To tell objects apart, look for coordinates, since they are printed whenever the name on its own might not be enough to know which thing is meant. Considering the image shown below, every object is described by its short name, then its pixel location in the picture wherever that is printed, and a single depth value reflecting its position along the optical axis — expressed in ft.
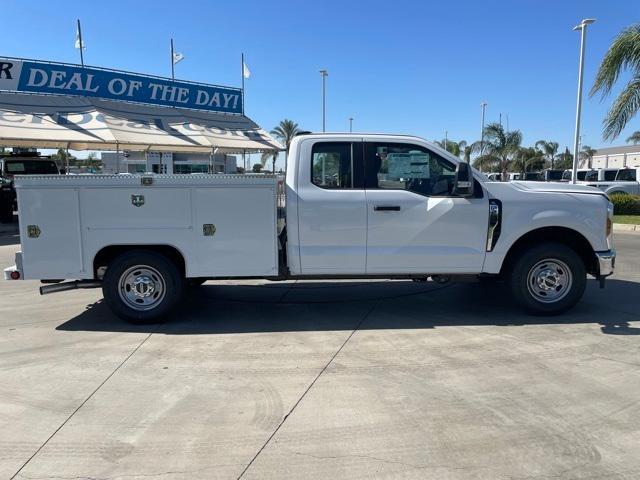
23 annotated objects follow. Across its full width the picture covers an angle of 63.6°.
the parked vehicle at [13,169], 62.03
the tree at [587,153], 218.18
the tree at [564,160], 203.92
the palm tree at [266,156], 84.54
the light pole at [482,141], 150.41
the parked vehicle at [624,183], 82.07
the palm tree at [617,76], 50.14
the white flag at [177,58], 102.94
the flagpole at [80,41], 80.65
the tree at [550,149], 206.18
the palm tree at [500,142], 148.05
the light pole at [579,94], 70.08
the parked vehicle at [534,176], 120.27
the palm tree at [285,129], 184.03
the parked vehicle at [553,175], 112.76
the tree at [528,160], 188.10
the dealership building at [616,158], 187.34
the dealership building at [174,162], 125.14
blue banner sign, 69.00
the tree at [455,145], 187.42
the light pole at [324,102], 128.98
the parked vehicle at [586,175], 92.44
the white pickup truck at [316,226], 18.80
